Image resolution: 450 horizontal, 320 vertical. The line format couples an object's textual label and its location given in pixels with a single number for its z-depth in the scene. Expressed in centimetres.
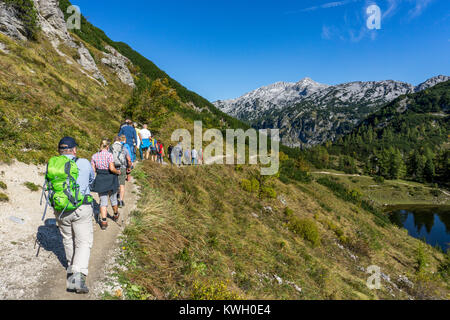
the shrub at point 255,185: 1897
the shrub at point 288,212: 1827
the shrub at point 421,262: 2188
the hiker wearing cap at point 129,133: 926
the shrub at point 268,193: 1908
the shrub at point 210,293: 460
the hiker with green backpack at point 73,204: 337
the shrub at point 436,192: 8894
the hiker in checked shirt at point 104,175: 568
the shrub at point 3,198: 582
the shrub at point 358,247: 1905
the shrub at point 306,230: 1587
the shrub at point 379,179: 9978
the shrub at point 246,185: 1864
